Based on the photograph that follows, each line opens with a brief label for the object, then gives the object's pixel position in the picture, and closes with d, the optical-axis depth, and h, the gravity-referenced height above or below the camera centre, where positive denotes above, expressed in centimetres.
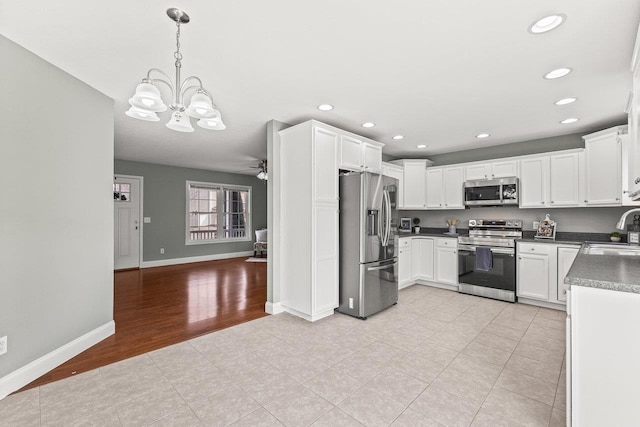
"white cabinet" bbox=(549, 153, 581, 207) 385 +46
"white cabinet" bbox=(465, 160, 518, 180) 438 +69
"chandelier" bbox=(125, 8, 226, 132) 171 +70
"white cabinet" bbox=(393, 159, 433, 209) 529 +56
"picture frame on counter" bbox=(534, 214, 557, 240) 415 -24
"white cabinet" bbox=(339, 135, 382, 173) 372 +83
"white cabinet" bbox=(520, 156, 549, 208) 410 +45
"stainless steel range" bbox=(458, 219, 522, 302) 412 -71
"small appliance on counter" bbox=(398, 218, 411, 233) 563 -23
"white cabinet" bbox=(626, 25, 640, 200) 177 +54
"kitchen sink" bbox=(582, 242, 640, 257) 252 -36
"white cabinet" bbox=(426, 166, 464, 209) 489 +45
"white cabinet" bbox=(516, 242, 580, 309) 373 -80
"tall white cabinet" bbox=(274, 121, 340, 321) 332 -7
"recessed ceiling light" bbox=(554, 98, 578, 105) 296 +118
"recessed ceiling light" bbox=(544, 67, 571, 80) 238 +119
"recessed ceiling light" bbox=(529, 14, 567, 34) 176 +121
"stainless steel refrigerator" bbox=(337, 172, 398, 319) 349 -39
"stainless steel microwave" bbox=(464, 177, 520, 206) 432 +33
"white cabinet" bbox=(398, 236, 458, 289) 470 -82
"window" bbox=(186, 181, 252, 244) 763 +3
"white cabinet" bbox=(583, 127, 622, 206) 347 +56
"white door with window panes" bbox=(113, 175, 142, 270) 635 -17
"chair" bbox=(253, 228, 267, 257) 810 -80
